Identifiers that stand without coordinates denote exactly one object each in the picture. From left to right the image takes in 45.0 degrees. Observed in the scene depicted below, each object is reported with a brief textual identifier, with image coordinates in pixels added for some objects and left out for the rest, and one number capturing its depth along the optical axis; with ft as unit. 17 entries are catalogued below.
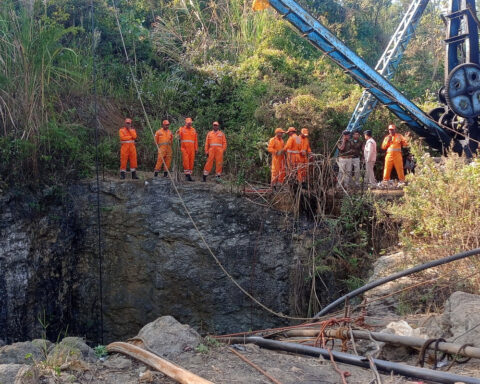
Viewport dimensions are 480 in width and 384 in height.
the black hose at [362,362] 13.84
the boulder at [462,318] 17.67
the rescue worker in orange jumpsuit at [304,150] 39.14
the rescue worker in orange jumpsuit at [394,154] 40.19
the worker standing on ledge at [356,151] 40.63
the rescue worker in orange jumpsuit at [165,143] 40.34
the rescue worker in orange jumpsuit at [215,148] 40.52
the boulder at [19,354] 18.78
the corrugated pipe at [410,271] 18.45
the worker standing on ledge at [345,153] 40.55
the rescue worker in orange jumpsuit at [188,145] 40.19
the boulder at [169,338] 18.01
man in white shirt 41.06
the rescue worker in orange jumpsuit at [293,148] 38.83
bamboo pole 14.33
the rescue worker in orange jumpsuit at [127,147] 39.75
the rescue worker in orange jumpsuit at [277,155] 39.06
